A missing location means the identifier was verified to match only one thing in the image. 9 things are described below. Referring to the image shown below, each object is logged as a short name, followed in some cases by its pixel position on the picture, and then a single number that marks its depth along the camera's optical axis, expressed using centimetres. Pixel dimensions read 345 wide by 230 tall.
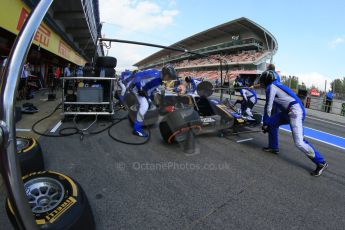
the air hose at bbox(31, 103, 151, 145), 514
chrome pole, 82
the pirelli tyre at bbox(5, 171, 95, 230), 179
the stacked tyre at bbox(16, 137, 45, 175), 282
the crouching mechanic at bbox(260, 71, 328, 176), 408
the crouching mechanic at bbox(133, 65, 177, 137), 555
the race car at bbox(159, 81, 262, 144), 479
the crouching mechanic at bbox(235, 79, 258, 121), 866
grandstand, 4562
